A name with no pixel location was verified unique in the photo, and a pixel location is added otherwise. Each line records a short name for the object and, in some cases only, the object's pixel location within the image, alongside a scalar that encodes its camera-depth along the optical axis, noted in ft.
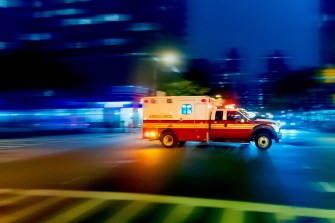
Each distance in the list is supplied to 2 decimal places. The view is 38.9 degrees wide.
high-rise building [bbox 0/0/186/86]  287.89
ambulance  74.43
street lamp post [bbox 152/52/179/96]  245.37
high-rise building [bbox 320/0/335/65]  271.39
